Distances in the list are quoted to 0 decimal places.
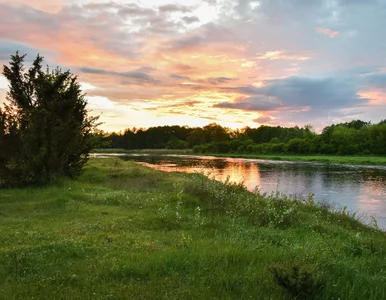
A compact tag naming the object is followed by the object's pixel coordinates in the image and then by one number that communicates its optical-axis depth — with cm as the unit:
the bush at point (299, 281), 525
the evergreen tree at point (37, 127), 1914
